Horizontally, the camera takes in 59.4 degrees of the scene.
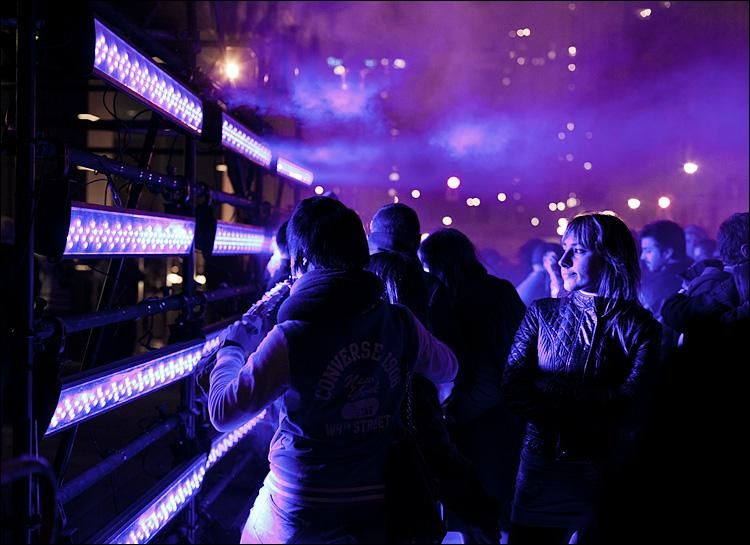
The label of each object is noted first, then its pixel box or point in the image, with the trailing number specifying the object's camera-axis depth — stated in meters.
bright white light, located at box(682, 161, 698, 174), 16.78
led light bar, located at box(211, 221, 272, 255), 4.92
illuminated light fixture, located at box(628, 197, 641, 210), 26.58
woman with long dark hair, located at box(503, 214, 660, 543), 2.75
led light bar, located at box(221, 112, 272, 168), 4.76
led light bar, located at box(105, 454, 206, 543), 3.22
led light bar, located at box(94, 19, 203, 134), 2.80
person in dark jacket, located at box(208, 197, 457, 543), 2.08
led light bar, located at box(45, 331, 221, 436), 2.65
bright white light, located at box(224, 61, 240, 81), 7.27
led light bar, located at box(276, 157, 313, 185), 6.71
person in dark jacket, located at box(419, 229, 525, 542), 3.88
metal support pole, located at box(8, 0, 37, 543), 2.37
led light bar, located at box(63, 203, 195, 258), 2.69
